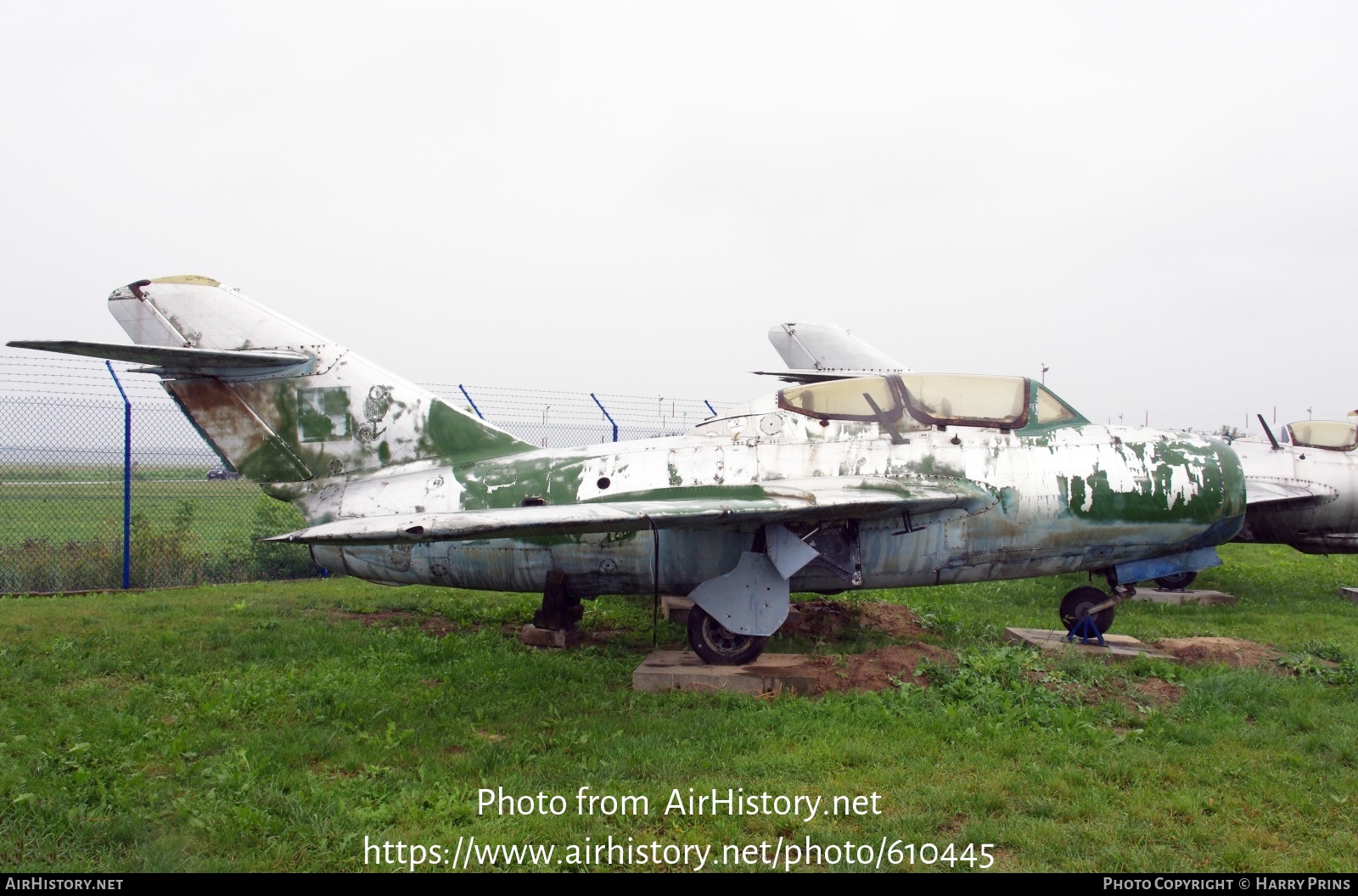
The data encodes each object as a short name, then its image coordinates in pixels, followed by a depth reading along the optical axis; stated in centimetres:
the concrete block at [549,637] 827
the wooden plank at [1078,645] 710
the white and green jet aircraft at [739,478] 716
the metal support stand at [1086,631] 741
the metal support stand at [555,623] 811
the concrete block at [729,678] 652
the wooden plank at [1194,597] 1070
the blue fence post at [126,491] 1110
